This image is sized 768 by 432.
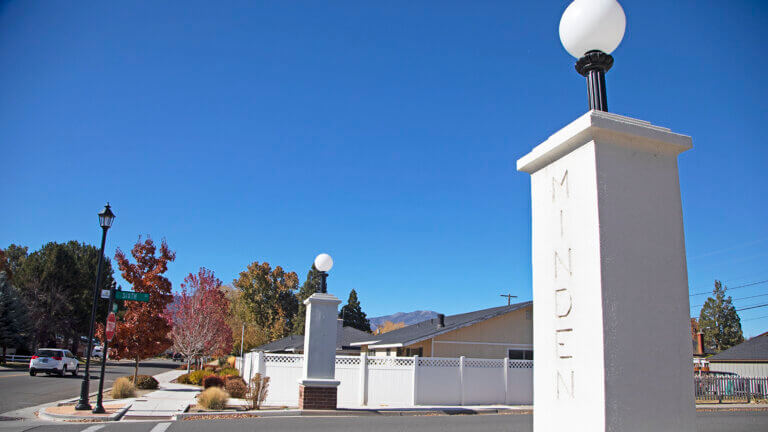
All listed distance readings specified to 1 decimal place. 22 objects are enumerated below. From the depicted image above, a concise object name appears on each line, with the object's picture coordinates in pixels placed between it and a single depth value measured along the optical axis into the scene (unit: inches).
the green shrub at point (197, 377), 1096.2
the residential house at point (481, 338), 917.8
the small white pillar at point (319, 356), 555.8
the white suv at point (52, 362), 1220.0
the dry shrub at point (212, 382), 840.9
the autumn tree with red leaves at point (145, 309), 919.0
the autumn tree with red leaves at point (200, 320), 1346.0
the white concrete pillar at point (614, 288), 100.1
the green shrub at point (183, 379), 1134.2
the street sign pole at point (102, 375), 562.2
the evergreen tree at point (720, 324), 2085.4
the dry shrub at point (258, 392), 597.0
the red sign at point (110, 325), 638.3
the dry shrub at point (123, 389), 750.5
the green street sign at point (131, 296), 631.8
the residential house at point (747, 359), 1289.4
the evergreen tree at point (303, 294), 2118.6
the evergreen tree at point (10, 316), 1574.8
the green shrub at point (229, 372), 1131.3
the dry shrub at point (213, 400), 594.2
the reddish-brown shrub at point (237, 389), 783.1
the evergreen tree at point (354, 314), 2391.7
